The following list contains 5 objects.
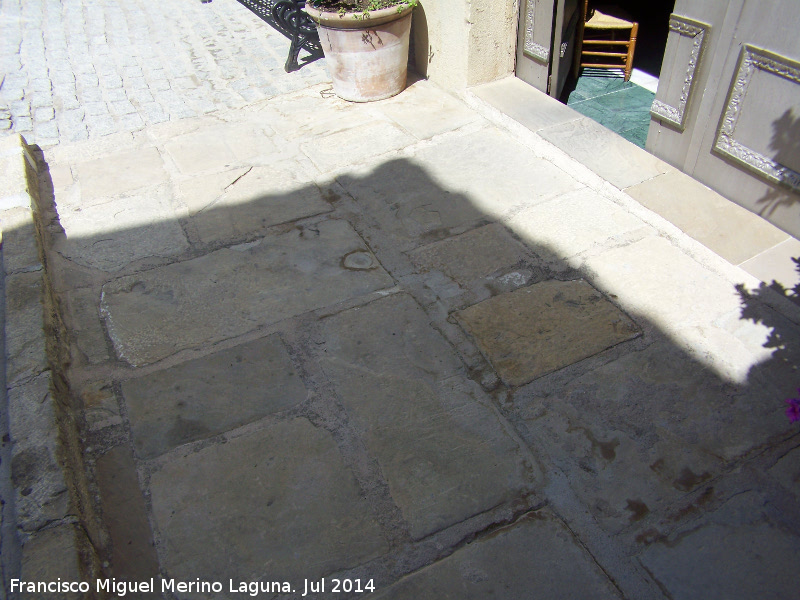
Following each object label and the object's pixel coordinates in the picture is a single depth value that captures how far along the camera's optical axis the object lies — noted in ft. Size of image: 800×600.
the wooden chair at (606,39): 14.30
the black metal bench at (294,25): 16.07
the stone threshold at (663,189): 8.50
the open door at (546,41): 12.48
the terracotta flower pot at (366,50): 13.03
